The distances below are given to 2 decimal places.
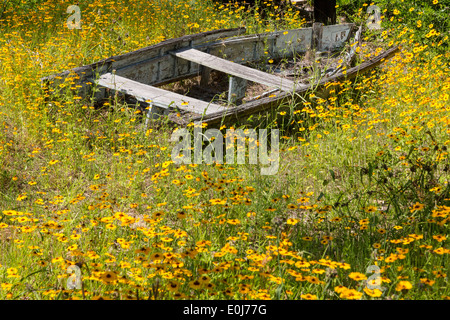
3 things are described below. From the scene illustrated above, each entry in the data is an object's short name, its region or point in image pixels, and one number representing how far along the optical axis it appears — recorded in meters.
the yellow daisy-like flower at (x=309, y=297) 6.45
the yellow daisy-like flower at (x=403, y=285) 6.30
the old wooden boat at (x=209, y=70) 10.79
